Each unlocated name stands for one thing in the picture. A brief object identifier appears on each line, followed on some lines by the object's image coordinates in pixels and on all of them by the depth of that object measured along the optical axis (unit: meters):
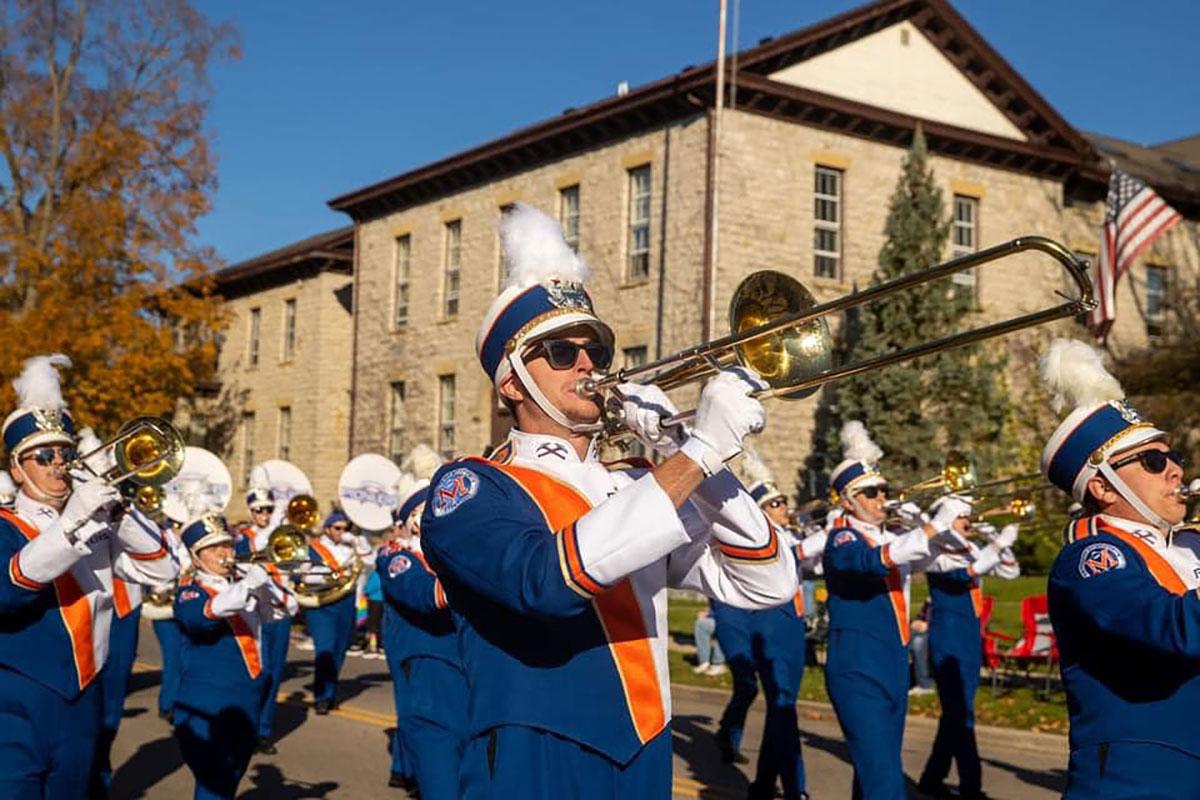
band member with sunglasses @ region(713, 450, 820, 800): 9.55
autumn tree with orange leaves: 31.03
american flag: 22.23
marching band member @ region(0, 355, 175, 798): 5.63
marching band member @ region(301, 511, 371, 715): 14.56
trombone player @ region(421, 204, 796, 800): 3.31
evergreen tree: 24.66
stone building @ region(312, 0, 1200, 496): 25.69
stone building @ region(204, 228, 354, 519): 37.38
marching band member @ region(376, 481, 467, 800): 7.98
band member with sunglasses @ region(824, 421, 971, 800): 7.88
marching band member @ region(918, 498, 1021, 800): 9.80
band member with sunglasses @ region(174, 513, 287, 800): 7.28
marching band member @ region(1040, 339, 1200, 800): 4.50
